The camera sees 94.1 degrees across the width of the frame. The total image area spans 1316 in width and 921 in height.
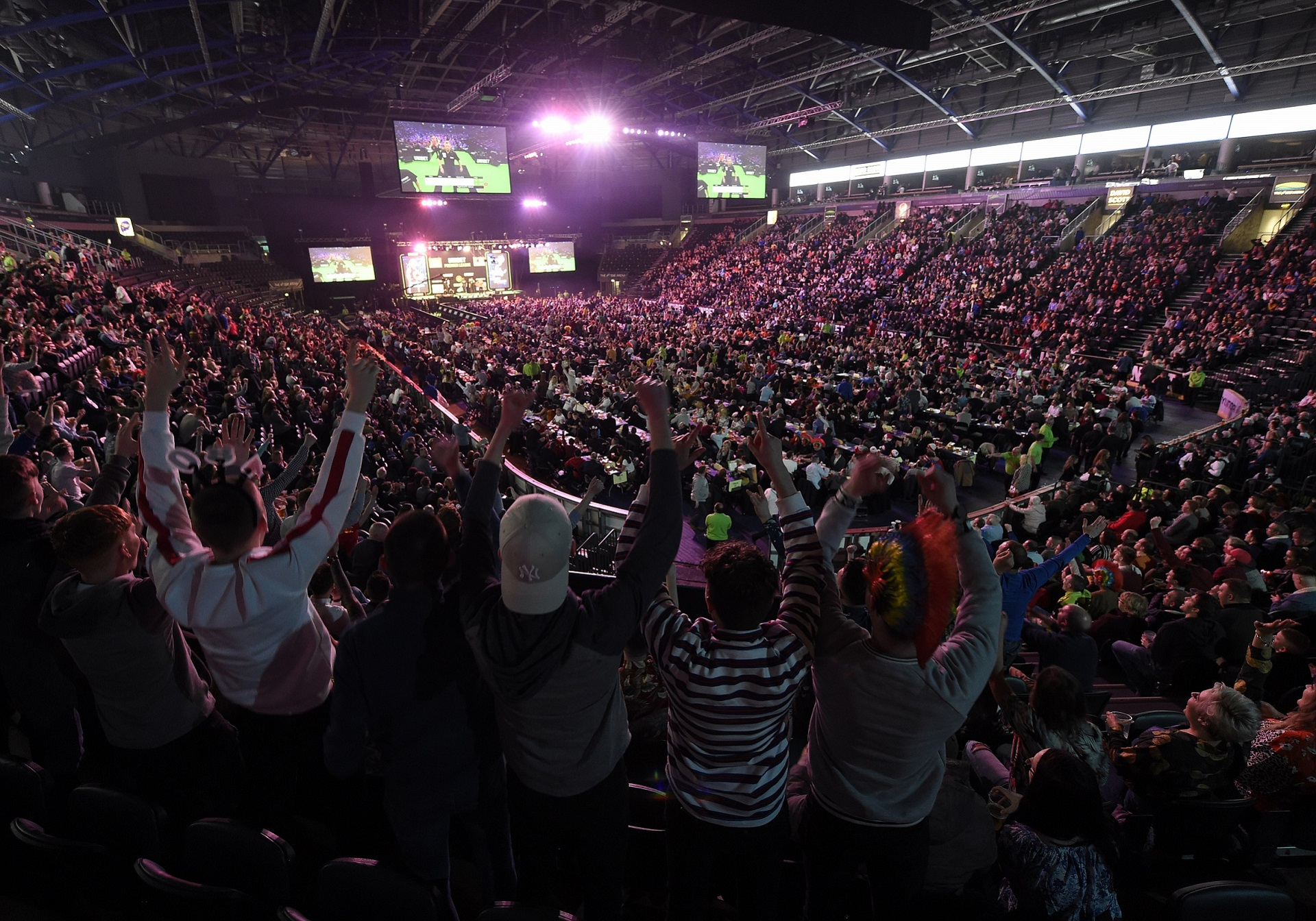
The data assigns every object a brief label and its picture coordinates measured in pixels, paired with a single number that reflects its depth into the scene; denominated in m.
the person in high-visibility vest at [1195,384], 12.91
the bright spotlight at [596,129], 25.53
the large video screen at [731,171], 29.05
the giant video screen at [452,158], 23.47
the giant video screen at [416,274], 33.69
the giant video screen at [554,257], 37.19
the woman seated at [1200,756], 2.12
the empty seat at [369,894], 1.58
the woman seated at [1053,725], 1.99
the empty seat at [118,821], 1.88
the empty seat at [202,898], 1.65
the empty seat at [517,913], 1.54
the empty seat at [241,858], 1.74
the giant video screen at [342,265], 31.03
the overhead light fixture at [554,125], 26.02
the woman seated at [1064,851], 1.53
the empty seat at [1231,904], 1.62
